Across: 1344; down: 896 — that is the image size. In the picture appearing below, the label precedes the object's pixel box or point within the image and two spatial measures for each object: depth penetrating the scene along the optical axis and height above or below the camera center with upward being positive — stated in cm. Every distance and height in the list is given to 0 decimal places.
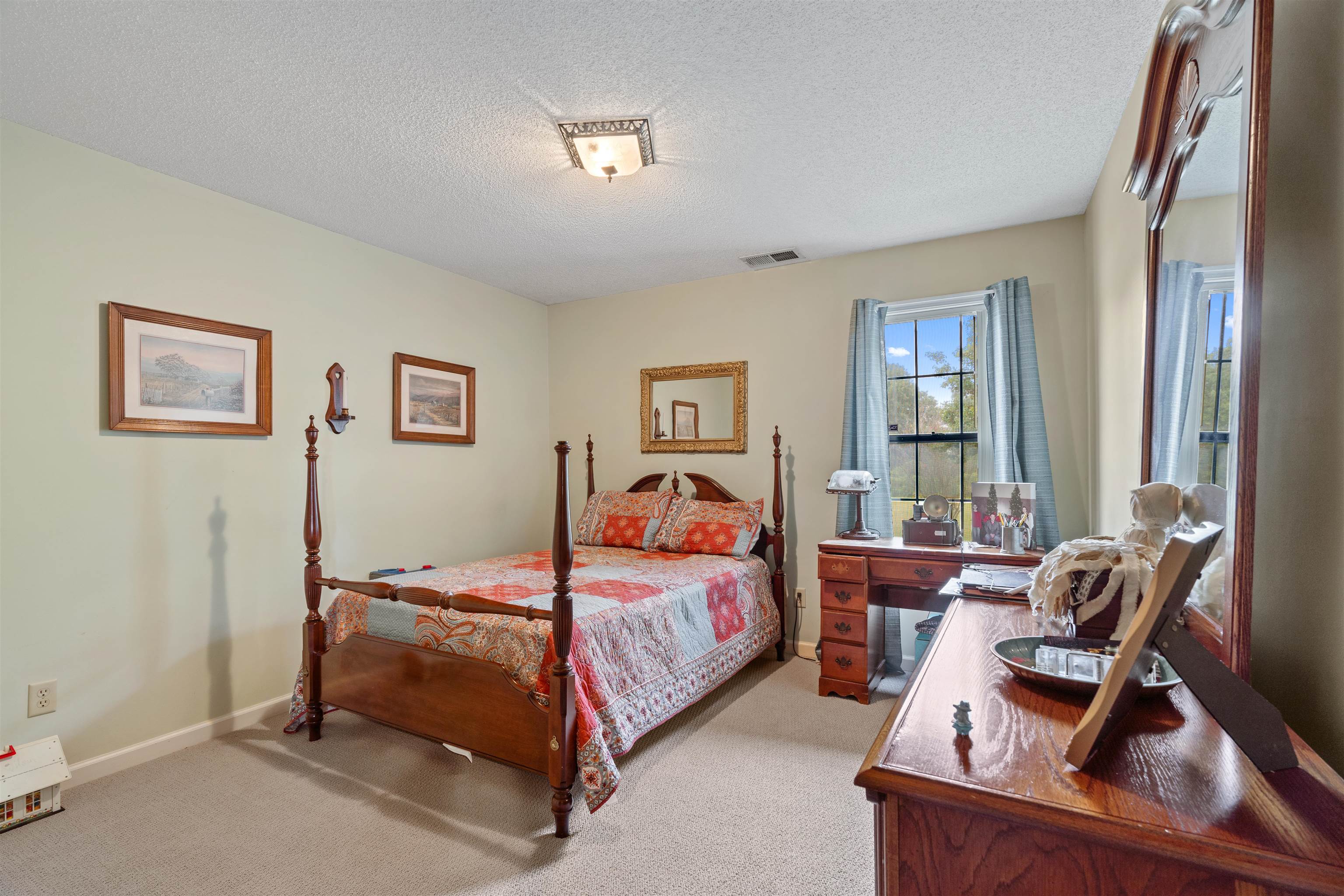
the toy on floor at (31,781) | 216 -123
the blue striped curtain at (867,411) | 370 +17
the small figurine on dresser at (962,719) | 83 -37
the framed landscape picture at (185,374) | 264 +27
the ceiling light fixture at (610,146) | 238 +115
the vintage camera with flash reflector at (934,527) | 327 -45
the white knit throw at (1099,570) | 111 -24
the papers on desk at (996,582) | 171 -41
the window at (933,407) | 364 +20
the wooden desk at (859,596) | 316 -82
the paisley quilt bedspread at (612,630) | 222 -79
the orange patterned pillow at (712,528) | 382 -56
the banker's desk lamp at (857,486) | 348 -26
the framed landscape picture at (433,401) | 380 +22
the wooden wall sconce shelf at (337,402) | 336 +17
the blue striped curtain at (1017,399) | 326 +22
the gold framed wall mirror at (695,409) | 428 +21
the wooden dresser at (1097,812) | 62 -40
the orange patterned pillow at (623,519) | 410 -54
